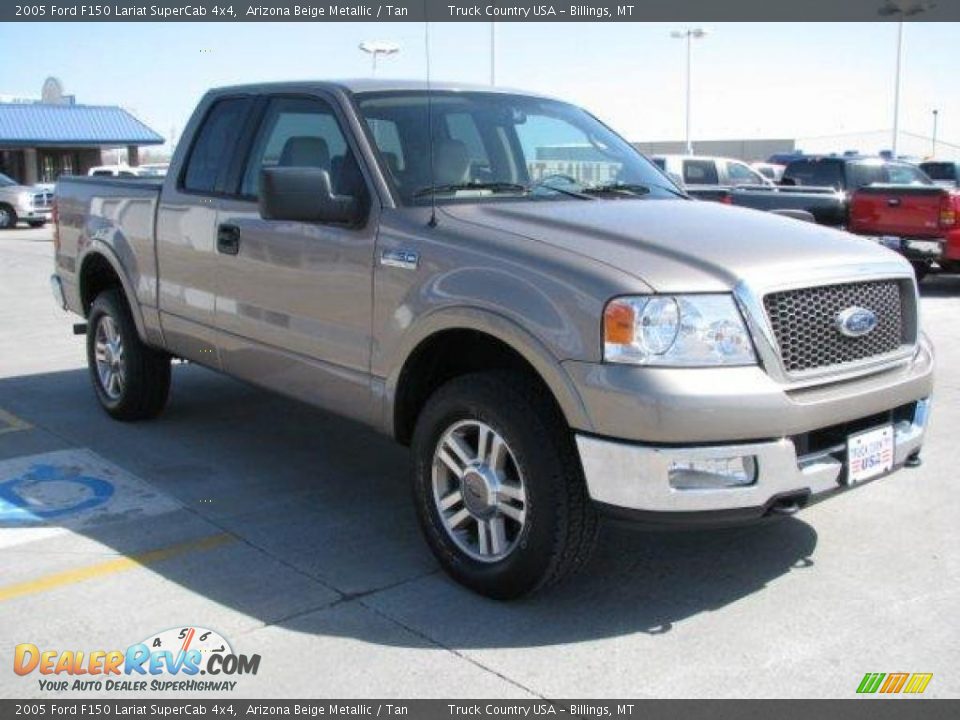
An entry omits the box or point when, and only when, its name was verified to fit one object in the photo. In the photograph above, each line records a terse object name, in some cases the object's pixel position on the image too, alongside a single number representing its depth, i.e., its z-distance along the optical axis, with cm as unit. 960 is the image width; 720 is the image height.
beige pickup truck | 349
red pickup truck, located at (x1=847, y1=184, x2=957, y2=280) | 1243
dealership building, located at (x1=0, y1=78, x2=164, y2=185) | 4066
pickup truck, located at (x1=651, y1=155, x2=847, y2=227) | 1404
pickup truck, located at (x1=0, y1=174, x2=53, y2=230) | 2820
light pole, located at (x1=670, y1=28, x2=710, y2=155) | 3934
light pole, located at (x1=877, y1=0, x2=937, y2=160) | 2822
